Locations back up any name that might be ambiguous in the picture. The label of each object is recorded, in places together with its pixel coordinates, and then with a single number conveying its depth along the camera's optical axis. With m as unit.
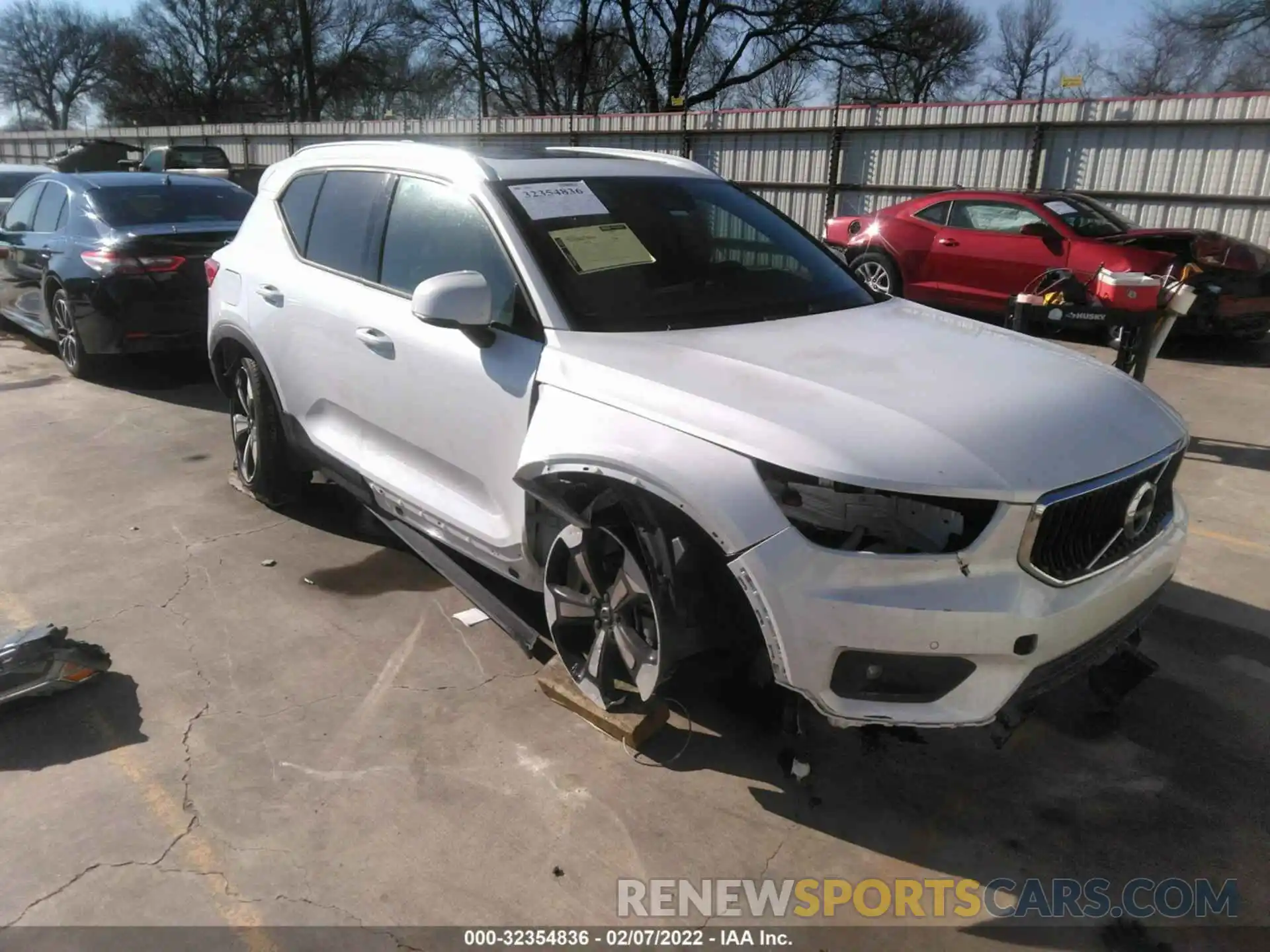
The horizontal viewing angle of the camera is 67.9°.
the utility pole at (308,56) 33.81
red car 9.12
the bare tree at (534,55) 37.59
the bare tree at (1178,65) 38.00
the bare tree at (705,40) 33.28
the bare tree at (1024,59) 50.62
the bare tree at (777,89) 38.09
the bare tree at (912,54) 33.16
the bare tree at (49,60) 62.62
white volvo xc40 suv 2.43
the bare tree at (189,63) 50.00
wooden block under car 3.10
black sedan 7.20
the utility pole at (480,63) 37.09
